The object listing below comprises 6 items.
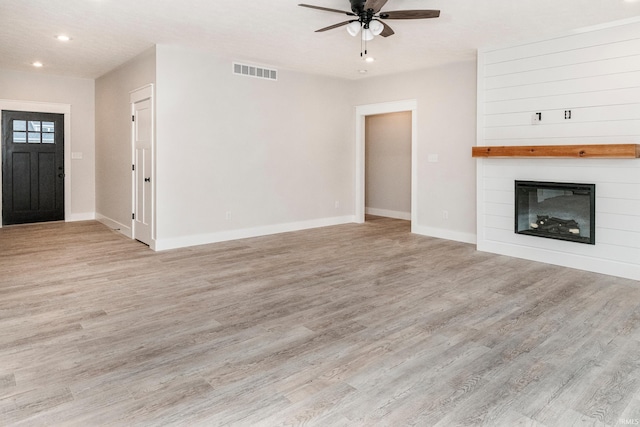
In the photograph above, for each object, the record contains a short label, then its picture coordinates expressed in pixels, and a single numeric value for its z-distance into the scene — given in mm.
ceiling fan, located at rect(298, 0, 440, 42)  3508
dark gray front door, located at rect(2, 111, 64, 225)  7320
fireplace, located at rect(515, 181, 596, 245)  4547
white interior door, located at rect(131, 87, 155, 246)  5648
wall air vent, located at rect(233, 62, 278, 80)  6172
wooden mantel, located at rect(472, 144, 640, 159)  4121
